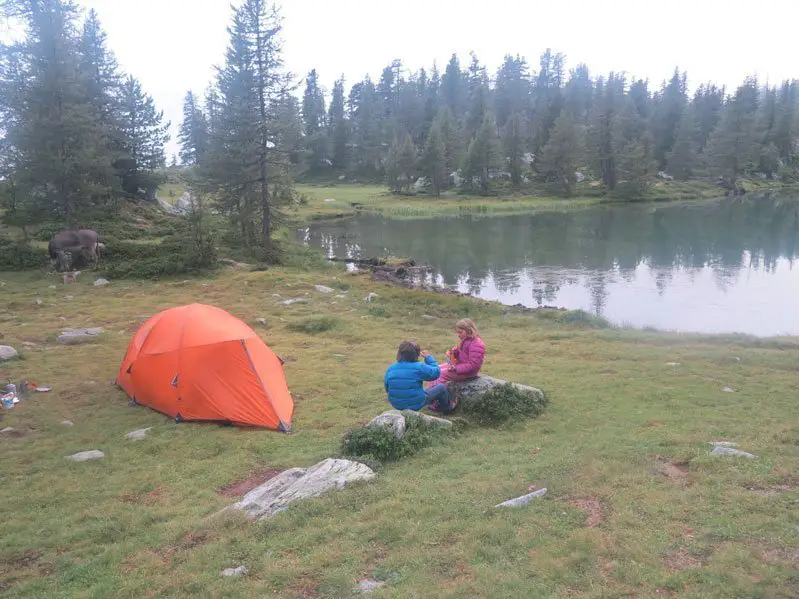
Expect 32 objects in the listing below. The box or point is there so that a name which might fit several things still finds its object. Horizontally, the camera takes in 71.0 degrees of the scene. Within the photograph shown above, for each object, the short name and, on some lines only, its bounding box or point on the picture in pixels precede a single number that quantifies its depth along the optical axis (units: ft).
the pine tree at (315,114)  385.09
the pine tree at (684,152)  316.60
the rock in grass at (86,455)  30.27
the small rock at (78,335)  52.70
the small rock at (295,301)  72.84
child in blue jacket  32.89
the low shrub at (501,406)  32.94
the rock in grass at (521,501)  21.43
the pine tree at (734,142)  295.48
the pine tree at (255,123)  104.22
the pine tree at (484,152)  277.44
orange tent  35.19
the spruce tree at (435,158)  279.28
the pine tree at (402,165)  285.64
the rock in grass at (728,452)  24.94
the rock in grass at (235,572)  18.30
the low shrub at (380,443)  27.32
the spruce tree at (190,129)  275.39
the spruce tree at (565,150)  274.36
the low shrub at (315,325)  60.44
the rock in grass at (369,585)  16.90
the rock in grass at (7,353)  46.14
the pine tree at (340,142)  388.78
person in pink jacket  34.68
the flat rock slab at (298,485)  22.72
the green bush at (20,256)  86.53
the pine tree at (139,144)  137.28
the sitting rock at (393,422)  28.27
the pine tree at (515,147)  293.23
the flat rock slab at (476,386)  34.22
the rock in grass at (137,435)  33.24
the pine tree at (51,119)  90.38
